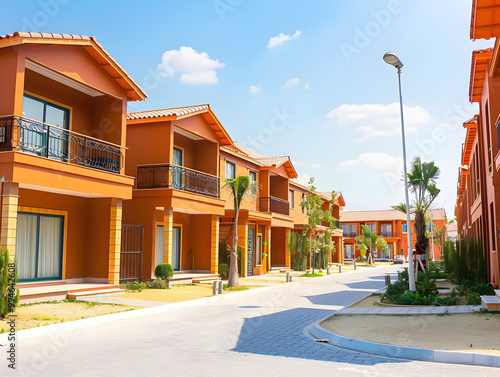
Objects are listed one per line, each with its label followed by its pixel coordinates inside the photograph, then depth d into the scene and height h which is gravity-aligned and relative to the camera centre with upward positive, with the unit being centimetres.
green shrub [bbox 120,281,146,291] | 1792 -156
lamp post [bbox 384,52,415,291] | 1462 +381
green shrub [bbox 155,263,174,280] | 1914 -107
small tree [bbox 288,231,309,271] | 3535 -57
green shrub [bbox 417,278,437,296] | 1508 -137
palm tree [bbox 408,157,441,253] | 2161 +271
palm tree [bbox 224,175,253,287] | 2020 +200
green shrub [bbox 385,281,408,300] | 1584 -152
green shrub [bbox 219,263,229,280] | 2442 -136
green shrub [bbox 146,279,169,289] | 1873 -155
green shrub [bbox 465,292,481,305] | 1394 -158
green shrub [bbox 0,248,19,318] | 1120 -103
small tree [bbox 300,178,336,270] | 3350 +201
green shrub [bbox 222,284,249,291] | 1980 -181
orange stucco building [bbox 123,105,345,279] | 2023 +239
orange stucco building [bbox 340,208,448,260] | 7823 +250
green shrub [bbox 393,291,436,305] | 1413 -161
